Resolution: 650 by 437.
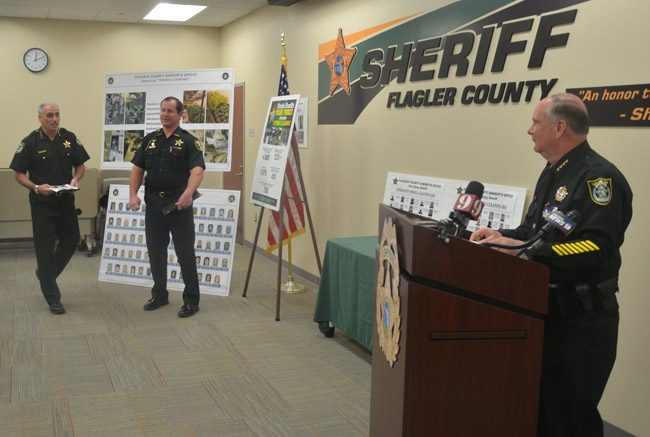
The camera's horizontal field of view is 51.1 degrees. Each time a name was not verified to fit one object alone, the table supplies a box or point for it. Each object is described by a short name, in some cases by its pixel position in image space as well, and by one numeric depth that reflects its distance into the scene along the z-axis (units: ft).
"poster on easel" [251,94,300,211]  17.39
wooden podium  6.30
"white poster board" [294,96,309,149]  21.35
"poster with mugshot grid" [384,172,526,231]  12.62
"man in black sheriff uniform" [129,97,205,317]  16.46
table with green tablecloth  13.66
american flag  18.28
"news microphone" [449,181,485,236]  6.48
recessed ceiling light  24.79
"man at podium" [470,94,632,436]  6.79
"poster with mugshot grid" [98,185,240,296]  19.13
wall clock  27.43
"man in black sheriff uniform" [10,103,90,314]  16.55
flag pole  19.74
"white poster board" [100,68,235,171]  19.71
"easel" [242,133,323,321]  16.87
